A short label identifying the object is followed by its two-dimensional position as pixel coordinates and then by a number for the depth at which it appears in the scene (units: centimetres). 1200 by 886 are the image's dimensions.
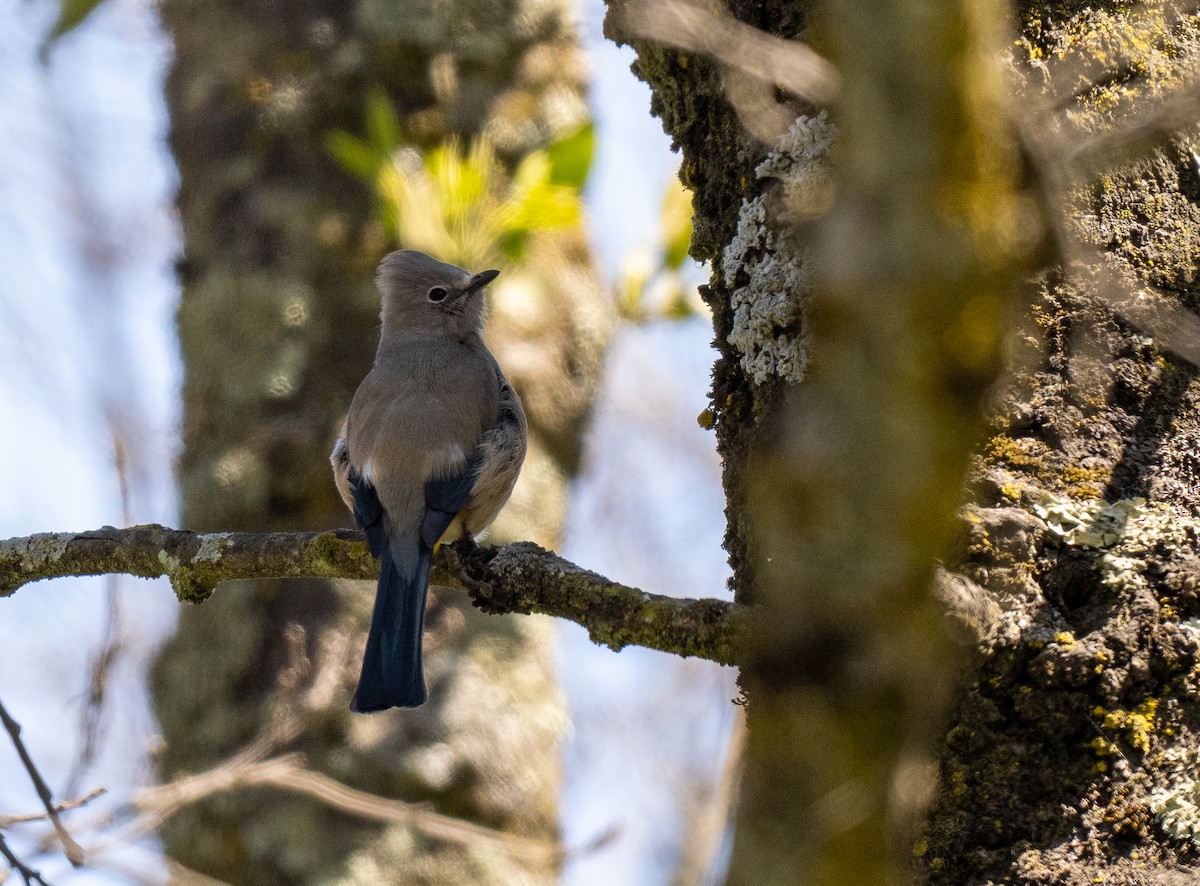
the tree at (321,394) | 955
